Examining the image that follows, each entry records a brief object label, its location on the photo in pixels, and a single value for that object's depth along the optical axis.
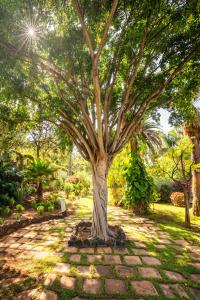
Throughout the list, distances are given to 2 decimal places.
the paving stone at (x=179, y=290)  3.23
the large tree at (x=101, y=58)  4.50
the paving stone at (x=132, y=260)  4.43
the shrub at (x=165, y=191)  14.52
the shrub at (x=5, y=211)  8.30
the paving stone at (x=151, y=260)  4.43
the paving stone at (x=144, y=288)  3.30
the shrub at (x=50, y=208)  9.59
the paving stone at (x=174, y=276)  3.79
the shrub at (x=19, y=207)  9.05
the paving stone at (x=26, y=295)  3.13
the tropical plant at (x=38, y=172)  10.67
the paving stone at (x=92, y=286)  3.33
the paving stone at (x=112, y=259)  4.46
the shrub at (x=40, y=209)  8.98
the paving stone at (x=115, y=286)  3.34
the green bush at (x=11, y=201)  9.35
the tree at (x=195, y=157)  9.41
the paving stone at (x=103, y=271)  3.91
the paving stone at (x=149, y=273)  3.85
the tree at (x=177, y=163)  7.68
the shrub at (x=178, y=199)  12.60
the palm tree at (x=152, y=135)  16.02
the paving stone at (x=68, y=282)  3.42
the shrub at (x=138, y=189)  9.77
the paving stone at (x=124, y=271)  3.92
